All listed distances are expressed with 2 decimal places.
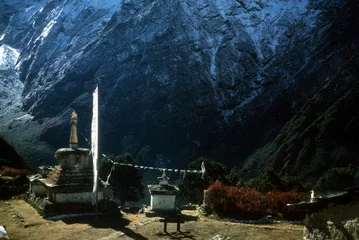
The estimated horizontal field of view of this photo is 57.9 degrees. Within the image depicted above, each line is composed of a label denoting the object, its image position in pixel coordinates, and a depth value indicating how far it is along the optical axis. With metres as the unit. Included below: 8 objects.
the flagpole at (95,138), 19.24
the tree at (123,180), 56.88
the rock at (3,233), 14.98
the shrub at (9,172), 33.58
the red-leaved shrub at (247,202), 19.97
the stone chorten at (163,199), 21.27
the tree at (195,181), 44.25
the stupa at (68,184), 22.38
